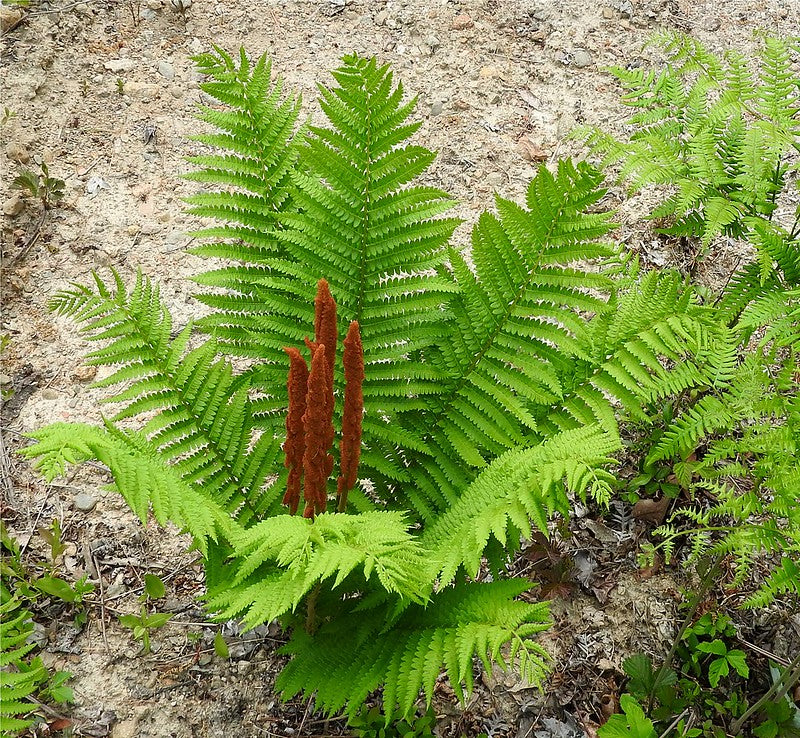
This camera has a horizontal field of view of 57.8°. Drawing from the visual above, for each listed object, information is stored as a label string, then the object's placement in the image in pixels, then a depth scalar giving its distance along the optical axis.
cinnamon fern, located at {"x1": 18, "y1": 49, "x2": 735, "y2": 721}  2.15
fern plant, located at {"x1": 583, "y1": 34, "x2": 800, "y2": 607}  2.09
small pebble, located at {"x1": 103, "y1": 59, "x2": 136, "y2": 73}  4.30
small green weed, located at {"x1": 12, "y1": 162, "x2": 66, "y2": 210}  3.69
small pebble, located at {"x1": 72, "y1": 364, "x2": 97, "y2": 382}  3.30
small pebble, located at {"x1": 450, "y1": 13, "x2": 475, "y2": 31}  4.65
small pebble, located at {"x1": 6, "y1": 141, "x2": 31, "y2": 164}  3.85
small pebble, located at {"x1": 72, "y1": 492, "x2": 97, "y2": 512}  2.97
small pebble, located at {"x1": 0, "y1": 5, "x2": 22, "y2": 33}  4.20
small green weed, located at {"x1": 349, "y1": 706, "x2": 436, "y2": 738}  2.42
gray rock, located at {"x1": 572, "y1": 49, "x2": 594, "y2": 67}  4.46
